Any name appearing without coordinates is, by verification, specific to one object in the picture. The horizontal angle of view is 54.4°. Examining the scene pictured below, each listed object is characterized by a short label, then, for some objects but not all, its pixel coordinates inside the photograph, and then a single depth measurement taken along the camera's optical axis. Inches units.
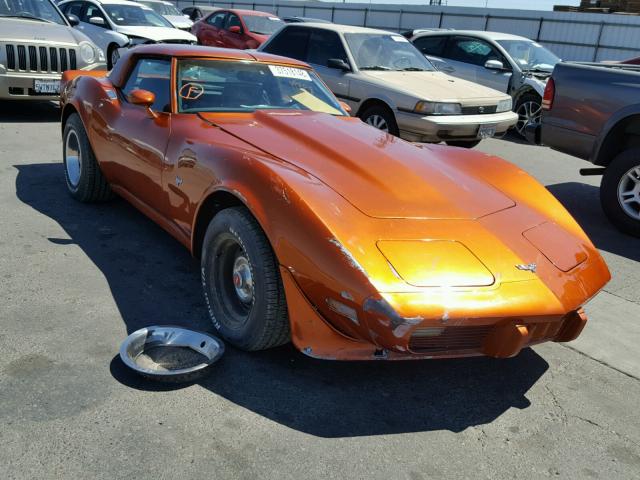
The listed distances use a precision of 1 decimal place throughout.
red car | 533.3
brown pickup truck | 224.2
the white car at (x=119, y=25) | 447.2
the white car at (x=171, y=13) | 646.5
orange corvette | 100.5
